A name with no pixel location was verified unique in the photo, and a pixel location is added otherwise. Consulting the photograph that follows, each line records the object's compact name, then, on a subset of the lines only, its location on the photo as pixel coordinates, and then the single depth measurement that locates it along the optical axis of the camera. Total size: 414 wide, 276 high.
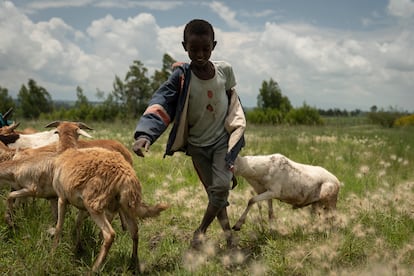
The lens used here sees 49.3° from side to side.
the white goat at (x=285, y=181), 6.32
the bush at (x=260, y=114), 56.83
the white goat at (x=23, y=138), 8.76
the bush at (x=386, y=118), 34.09
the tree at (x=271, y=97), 66.12
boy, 5.15
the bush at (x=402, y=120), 34.30
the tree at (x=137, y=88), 53.41
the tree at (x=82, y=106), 67.69
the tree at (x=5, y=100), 61.47
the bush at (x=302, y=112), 53.45
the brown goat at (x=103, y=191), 4.63
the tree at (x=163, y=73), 51.28
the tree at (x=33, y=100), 67.69
